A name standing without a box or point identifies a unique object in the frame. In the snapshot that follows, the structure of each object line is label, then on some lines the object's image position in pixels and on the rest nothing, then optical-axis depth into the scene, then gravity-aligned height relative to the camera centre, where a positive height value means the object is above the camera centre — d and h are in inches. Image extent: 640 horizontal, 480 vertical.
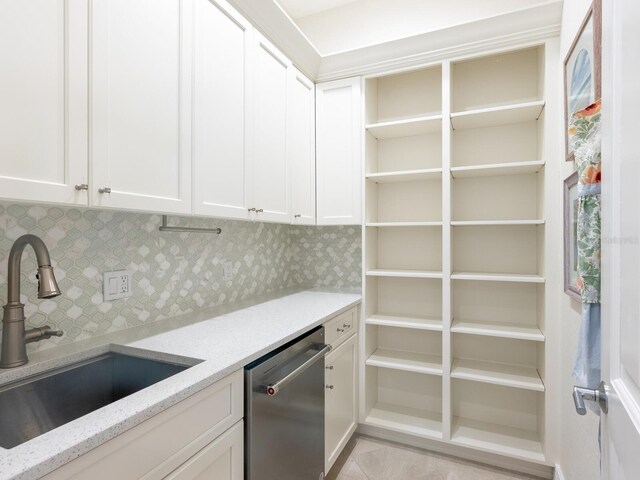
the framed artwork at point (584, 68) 44.3 +26.1
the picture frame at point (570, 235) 57.2 +0.8
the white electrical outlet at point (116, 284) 54.2 -7.2
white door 21.3 -0.1
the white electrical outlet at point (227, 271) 80.0 -7.2
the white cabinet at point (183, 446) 29.6 -20.6
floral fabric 40.2 +4.8
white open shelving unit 80.8 -4.0
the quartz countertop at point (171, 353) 26.6 -15.3
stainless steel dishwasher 46.9 -26.8
